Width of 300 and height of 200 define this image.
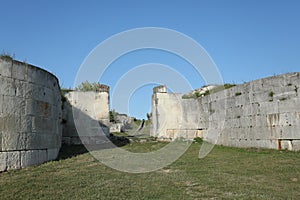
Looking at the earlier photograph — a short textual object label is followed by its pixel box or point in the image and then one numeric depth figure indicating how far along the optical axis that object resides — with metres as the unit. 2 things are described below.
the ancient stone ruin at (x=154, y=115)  7.69
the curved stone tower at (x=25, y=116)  7.43
